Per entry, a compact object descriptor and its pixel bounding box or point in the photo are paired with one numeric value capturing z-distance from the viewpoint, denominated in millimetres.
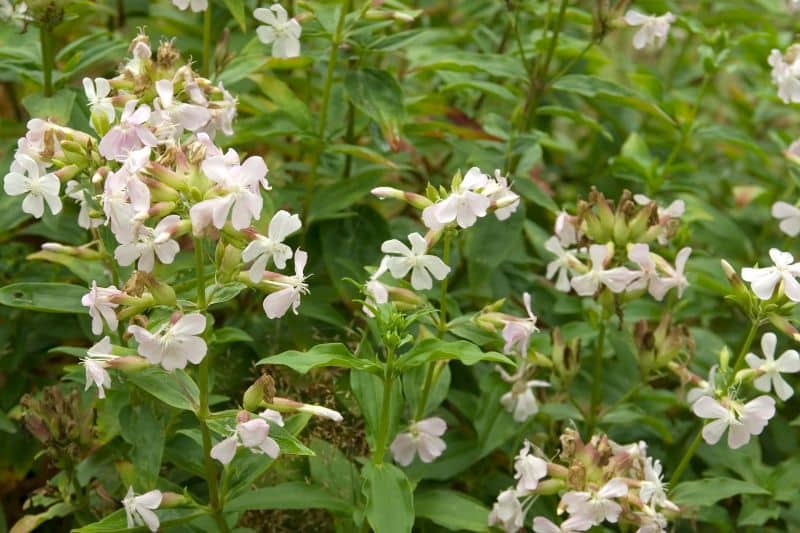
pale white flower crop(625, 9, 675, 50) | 956
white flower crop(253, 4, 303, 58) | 912
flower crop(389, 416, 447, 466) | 872
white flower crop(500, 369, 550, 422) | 897
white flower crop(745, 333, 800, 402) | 841
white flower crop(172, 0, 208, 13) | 890
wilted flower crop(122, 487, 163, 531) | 809
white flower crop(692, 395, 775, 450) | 830
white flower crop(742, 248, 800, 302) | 829
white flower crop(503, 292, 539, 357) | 842
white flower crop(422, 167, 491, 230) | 819
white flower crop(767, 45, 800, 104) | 945
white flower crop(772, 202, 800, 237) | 934
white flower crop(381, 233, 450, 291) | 824
